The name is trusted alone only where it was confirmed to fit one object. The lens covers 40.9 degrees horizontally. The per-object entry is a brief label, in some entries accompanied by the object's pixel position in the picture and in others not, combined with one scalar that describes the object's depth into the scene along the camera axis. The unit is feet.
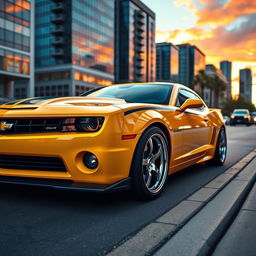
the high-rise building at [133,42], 271.69
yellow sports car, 9.83
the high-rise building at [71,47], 196.95
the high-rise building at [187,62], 440.04
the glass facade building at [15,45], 118.93
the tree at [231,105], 336.00
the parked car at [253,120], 128.96
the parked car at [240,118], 109.60
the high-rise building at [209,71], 467.93
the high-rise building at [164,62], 369.30
